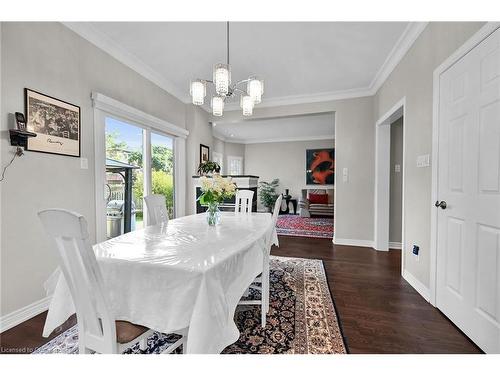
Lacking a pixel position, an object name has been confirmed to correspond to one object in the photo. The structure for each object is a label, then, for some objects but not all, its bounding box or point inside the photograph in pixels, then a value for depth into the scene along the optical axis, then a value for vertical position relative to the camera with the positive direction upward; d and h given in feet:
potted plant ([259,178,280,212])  26.91 -1.20
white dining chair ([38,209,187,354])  2.95 -1.46
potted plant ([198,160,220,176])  13.73 +0.91
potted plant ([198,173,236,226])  6.31 -0.18
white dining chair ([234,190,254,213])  10.14 -0.75
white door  4.69 -0.26
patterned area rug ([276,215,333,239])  16.02 -3.44
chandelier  6.06 +2.67
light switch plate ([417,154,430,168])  7.20 +0.73
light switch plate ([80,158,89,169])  7.73 +0.63
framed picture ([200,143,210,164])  15.37 +1.98
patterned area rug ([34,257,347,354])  4.95 -3.51
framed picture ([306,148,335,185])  25.43 +1.86
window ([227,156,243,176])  26.78 +2.11
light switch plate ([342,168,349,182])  13.41 +0.50
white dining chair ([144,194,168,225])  7.37 -0.88
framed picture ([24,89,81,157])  6.29 +1.68
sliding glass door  9.32 +0.49
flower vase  6.59 -0.93
